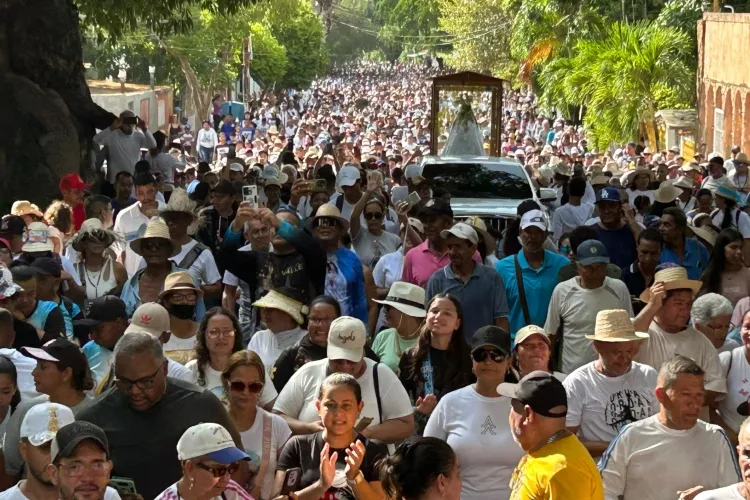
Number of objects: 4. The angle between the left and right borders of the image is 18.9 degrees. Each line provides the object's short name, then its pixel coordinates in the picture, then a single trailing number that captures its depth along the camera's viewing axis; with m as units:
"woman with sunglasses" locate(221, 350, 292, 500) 11.13
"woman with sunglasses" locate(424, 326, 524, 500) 11.12
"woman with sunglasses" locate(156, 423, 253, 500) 8.98
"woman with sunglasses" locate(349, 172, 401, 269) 19.79
